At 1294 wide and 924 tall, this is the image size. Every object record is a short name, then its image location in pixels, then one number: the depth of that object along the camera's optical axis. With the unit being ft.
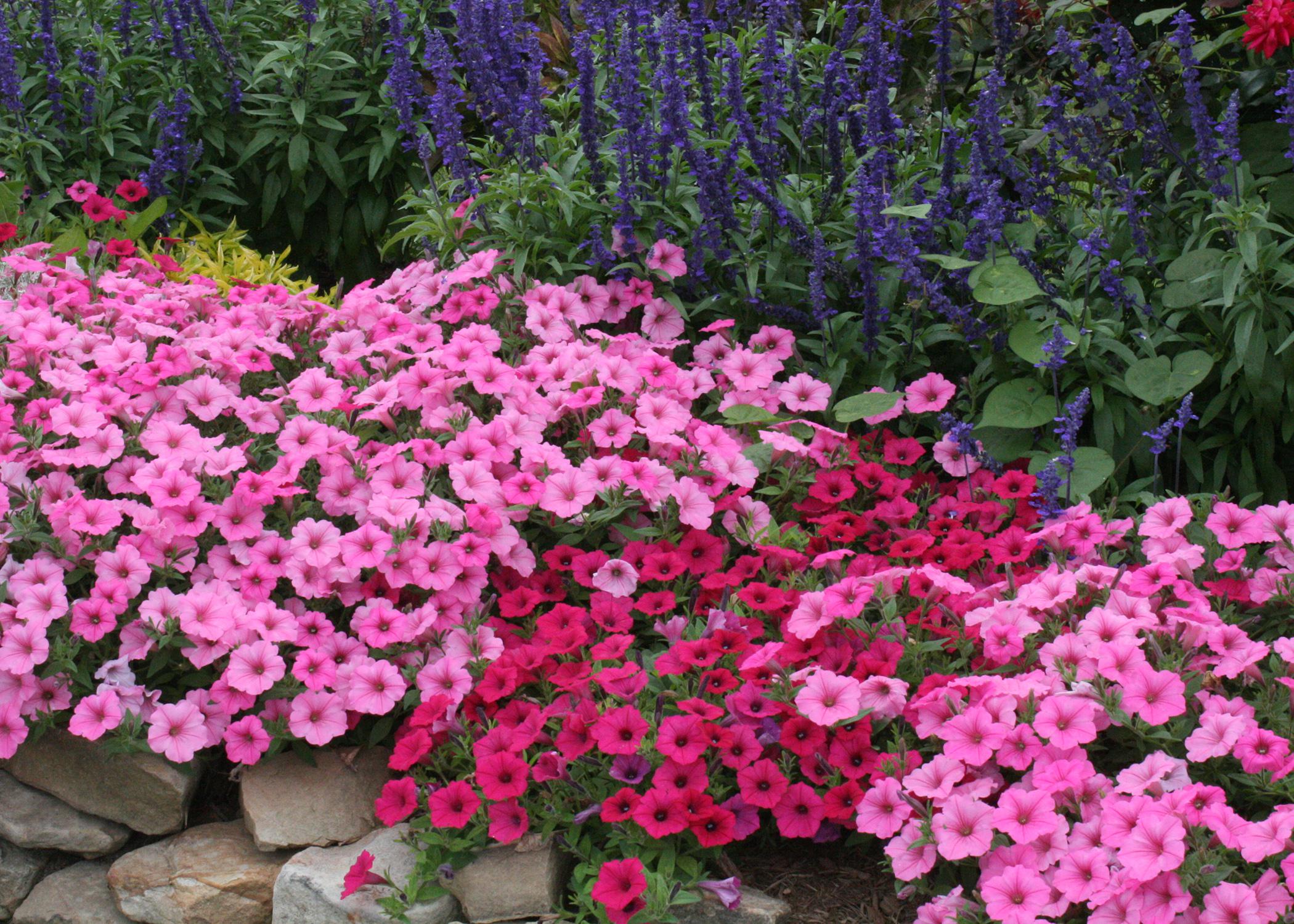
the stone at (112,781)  8.23
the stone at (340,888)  7.37
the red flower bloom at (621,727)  7.21
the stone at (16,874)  8.46
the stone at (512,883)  7.26
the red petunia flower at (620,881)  6.69
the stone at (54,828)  8.39
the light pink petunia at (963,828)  6.54
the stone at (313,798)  8.01
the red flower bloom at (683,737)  7.14
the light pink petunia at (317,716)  7.89
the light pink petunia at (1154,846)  6.01
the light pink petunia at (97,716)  7.70
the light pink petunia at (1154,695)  6.83
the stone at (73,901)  8.23
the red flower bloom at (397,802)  7.39
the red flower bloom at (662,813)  6.91
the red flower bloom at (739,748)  7.29
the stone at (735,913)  6.98
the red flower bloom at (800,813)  7.14
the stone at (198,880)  7.93
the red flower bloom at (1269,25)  9.11
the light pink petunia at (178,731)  7.77
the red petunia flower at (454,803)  7.25
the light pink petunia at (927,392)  10.41
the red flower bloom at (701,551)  8.96
